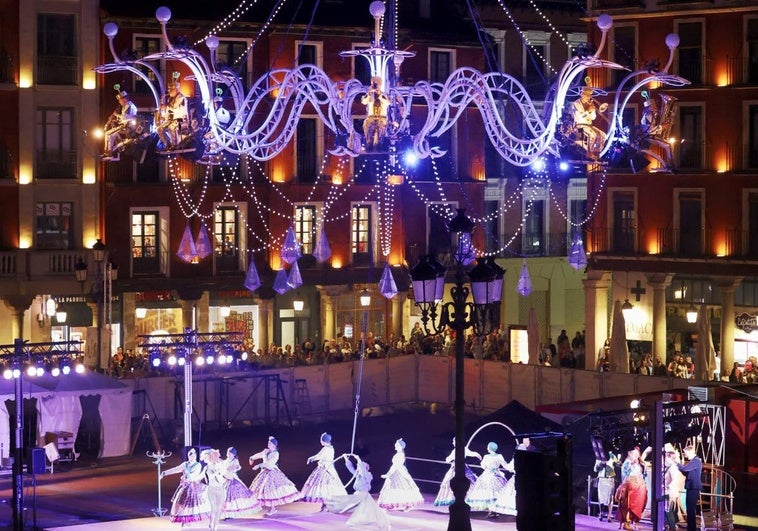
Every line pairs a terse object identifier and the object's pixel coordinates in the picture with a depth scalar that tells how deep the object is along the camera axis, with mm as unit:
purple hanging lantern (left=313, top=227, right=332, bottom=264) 43969
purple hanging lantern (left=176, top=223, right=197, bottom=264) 41406
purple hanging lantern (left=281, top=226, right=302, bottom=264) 42500
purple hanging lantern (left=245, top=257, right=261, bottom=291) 43156
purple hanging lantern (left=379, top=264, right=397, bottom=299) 43062
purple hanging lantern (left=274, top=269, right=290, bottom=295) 43906
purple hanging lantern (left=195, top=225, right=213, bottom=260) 41928
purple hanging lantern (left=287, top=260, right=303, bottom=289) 43500
